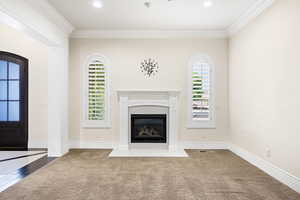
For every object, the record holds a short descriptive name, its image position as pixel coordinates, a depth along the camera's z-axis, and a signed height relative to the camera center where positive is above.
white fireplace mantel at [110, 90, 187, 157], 4.25 -0.03
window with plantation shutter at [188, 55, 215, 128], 4.30 +0.25
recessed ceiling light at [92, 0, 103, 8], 3.00 +1.78
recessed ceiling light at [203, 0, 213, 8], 2.99 +1.78
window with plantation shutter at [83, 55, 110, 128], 4.31 +0.22
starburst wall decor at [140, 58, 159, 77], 4.32 +0.91
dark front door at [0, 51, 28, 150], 4.35 +0.00
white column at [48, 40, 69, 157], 3.76 +0.00
